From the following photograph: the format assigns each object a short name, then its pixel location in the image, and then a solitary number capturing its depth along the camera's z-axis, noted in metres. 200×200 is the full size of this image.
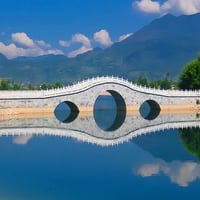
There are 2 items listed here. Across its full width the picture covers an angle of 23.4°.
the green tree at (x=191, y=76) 52.84
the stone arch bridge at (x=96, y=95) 39.12
